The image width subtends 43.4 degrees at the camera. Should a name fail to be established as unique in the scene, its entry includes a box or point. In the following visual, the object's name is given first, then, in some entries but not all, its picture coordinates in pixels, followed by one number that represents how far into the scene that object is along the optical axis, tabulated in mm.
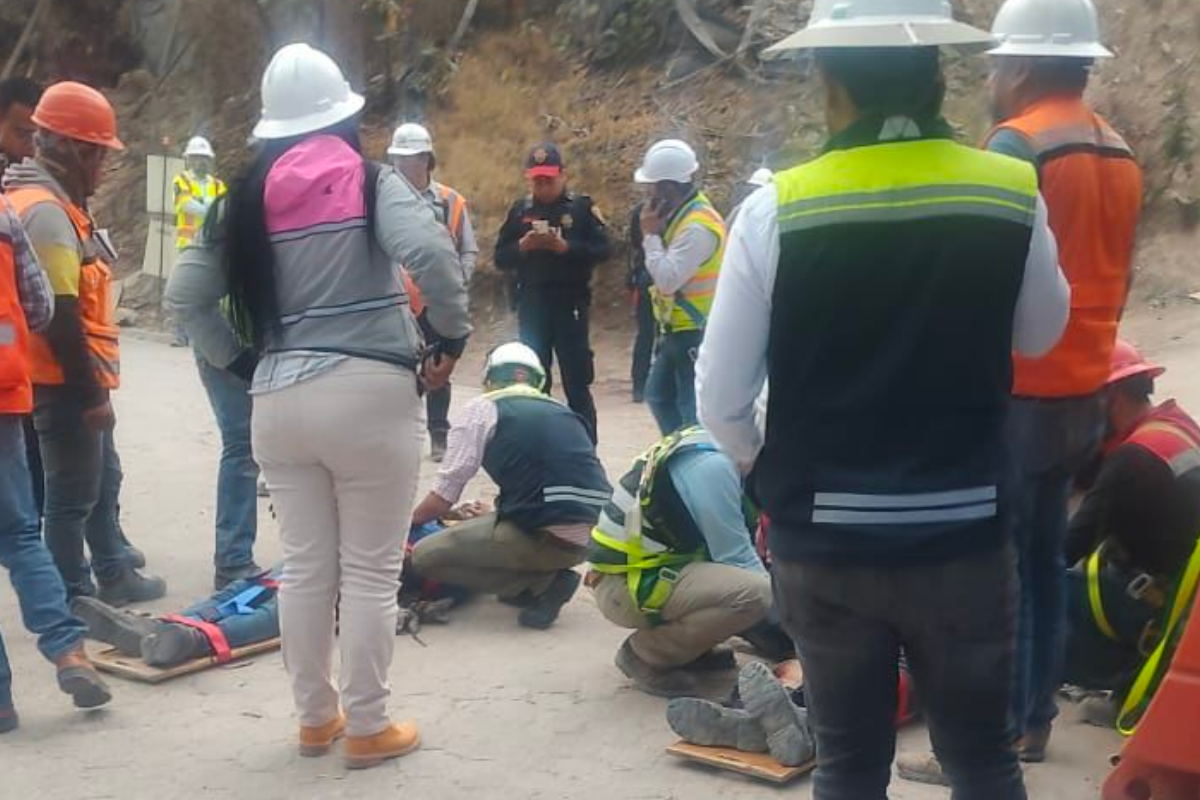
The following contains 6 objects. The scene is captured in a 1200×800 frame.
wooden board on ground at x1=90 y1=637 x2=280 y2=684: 5336
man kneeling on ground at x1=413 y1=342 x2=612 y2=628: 5777
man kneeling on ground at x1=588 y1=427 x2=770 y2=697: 4793
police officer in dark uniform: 8797
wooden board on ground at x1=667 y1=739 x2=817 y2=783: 4270
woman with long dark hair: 4199
